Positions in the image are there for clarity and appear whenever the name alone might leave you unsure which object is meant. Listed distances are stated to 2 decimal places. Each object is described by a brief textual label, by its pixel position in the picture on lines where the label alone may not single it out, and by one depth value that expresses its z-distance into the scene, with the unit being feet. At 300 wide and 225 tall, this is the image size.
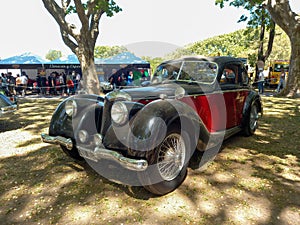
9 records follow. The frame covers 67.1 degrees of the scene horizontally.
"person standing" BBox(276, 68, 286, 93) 49.38
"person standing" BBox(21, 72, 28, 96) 49.55
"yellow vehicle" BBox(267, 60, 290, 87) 66.33
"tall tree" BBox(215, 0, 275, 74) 50.96
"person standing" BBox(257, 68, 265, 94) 48.48
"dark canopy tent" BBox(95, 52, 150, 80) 55.98
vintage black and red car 8.31
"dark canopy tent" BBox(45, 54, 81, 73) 52.40
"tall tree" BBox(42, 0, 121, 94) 34.76
